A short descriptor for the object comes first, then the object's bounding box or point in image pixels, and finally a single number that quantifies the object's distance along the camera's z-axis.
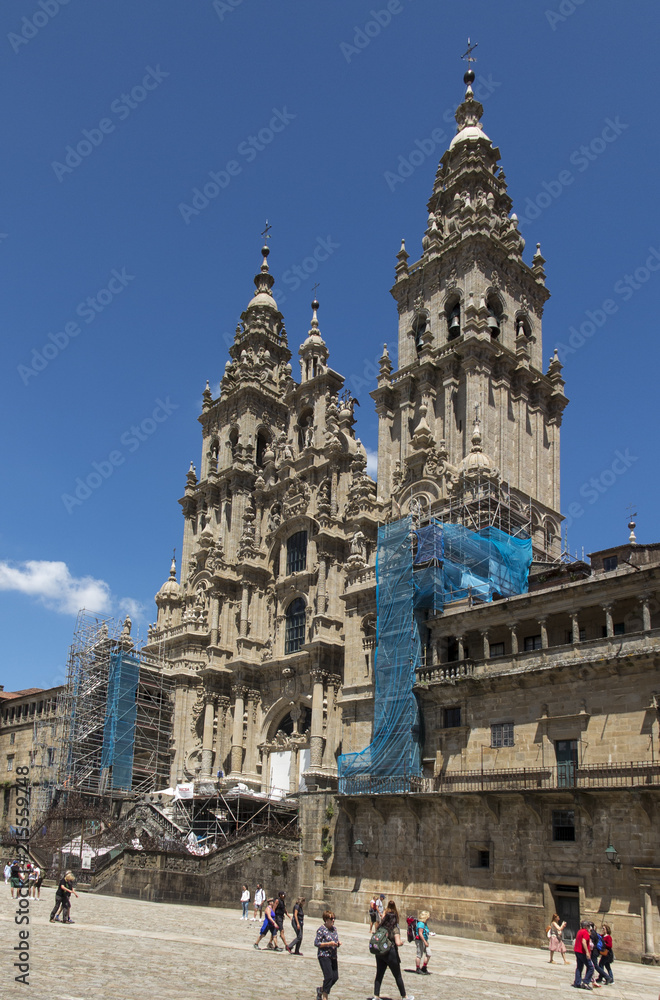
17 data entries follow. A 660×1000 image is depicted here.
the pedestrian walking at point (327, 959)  16.12
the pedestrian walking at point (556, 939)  27.27
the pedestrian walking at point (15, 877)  36.04
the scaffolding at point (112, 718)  59.66
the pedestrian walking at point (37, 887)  34.72
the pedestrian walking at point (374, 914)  27.18
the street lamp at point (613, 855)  31.81
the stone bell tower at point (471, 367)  55.34
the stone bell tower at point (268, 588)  56.28
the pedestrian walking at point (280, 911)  24.98
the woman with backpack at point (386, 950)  16.31
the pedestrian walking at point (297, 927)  24.22
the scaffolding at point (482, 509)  48.88
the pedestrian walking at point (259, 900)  32.81
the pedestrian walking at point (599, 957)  23.11
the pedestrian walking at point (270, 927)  24.52
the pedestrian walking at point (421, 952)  22.50
